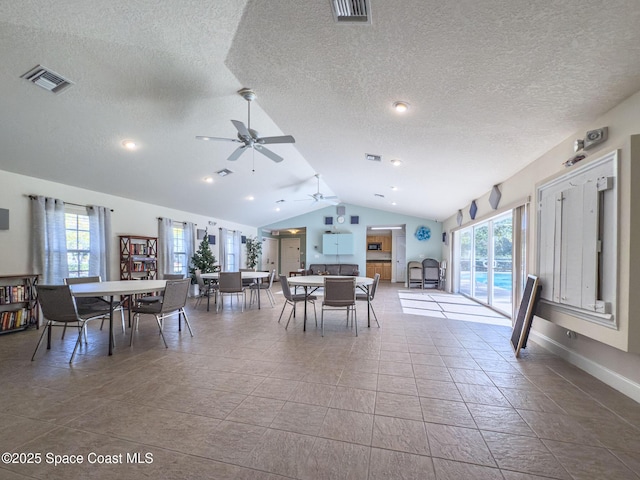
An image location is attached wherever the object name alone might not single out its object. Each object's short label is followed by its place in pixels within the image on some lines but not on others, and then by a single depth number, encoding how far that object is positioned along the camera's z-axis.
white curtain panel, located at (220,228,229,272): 9.23
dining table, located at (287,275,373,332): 4.27
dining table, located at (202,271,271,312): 5.76
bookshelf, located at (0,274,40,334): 3.90
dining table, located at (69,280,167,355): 3.00
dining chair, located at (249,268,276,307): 6.27
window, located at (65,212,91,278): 4.97
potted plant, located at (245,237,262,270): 10.85
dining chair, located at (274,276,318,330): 4.43
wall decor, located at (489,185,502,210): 4.82
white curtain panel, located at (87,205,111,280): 5.20
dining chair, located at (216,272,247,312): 5.51
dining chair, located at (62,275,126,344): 3.27
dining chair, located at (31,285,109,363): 2.91
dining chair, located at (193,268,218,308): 5.82
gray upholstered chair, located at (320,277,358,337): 3.97
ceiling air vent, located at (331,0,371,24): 1.76
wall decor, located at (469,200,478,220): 6.11
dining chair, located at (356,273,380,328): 4.43
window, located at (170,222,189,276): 7.40
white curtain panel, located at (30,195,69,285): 4.34
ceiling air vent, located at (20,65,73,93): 2.57
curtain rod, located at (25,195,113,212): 4.36
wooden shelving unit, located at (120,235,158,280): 5.82
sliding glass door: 5.36
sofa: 10.36
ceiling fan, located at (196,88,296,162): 3.21
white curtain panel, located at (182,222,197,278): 7.66
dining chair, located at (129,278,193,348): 3.45
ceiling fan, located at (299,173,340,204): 7.59
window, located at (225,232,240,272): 9.67
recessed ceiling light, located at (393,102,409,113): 2.81
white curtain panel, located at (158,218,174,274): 6.67
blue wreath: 10.23
